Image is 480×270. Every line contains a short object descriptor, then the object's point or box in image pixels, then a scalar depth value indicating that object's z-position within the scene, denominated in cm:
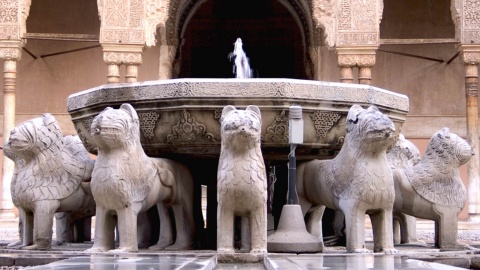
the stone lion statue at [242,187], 515
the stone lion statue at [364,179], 530
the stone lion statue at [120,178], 529
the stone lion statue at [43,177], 579
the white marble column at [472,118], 1612
